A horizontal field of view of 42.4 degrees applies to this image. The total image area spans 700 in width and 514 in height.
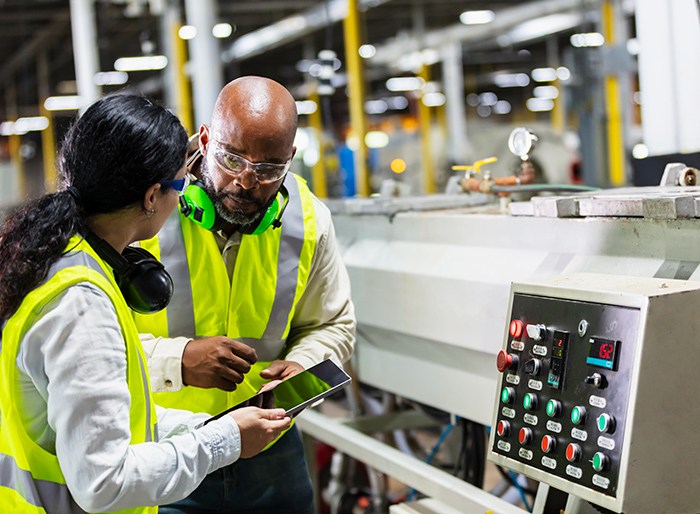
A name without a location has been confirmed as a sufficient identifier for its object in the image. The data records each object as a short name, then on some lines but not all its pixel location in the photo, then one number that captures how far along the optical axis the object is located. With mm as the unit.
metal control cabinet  1276
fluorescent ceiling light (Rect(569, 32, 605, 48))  6821
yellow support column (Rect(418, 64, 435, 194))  9727
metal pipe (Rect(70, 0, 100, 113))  6820
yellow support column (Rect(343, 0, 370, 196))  4508
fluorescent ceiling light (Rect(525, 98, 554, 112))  20303
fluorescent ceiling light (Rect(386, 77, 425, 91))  15838
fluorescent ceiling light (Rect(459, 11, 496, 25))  10798
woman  1184
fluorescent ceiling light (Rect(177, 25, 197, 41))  6160
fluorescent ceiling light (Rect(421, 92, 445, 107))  17328
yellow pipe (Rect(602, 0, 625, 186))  5887
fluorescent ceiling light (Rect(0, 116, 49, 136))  15516
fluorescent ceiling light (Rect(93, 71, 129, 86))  7026
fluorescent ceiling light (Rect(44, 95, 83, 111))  13523
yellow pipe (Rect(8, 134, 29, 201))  14441
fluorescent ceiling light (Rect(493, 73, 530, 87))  17562
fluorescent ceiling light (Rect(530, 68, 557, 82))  16478
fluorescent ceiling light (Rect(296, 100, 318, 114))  11258
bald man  1673
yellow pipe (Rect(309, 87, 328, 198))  9109
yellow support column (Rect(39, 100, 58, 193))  13481
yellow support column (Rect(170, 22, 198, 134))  6426
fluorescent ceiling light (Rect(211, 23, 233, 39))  5547
